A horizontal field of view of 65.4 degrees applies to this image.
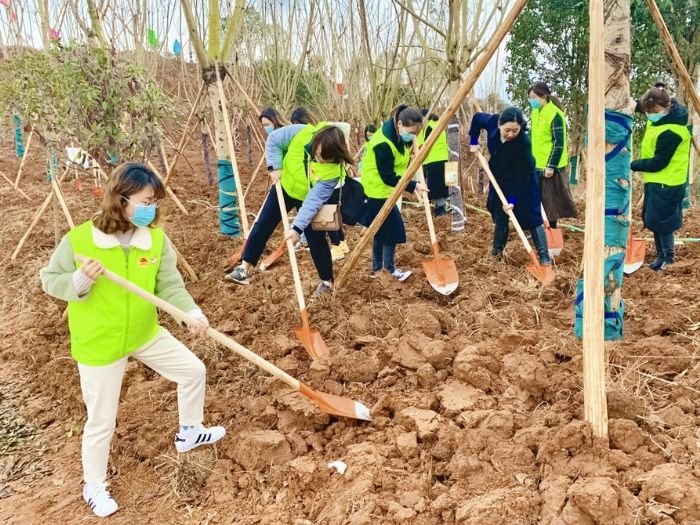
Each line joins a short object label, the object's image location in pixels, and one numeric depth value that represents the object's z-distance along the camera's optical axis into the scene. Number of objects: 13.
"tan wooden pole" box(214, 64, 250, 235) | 4.93
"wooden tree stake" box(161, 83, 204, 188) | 5.02
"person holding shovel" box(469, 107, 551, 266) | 4.34
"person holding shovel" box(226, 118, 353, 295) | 3.68
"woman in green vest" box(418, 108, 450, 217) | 6.30
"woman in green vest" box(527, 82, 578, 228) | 4.88
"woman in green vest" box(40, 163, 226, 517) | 2.07
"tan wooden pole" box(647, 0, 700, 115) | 2.56
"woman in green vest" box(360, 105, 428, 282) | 4.06
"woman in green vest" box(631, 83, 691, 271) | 3.96
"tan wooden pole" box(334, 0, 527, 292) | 2.54
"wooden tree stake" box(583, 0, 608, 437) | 1.92
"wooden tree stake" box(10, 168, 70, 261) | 5.39
